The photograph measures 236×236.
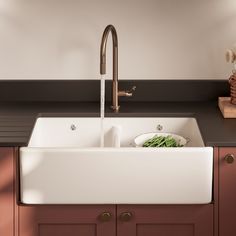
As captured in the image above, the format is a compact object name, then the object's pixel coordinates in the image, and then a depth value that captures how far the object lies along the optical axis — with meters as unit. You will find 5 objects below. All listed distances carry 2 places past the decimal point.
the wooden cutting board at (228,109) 2.58
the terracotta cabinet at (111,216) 2.30
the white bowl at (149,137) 2.61
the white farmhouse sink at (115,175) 2.26
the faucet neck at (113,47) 2.54
